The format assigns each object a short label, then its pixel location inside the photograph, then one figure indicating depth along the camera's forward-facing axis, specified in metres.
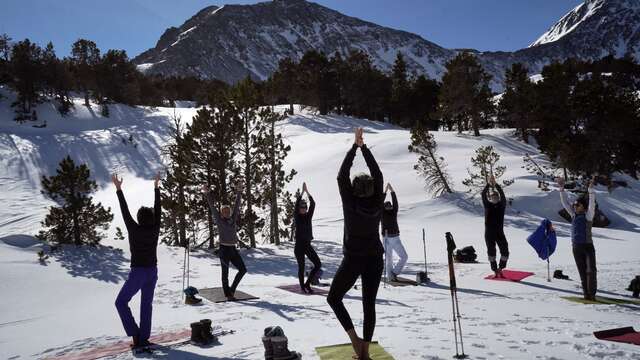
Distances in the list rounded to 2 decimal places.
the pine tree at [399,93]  60.00
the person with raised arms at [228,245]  8.88
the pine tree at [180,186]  16.91
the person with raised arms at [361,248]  4.40
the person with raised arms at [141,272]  5.79
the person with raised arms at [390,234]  10.16
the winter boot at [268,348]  4.79
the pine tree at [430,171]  28.36
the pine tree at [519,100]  40.88
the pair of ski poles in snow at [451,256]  5.21
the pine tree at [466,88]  42.53
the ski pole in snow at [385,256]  10.14
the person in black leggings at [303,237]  9.38
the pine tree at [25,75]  51.78
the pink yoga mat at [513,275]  10.77
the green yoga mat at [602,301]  8.08
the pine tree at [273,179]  18.84
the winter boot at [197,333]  5.95
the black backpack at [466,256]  14.27
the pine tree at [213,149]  16.97
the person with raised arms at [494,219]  9.89
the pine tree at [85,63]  61.31
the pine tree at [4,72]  53.13
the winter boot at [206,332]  5.95
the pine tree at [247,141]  18.06
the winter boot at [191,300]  8.93
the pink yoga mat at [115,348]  5.73
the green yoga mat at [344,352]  4.90
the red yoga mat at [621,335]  5.12
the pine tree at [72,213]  15.11
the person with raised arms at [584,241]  8.21
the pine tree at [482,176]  26.34
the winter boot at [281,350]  4.71
